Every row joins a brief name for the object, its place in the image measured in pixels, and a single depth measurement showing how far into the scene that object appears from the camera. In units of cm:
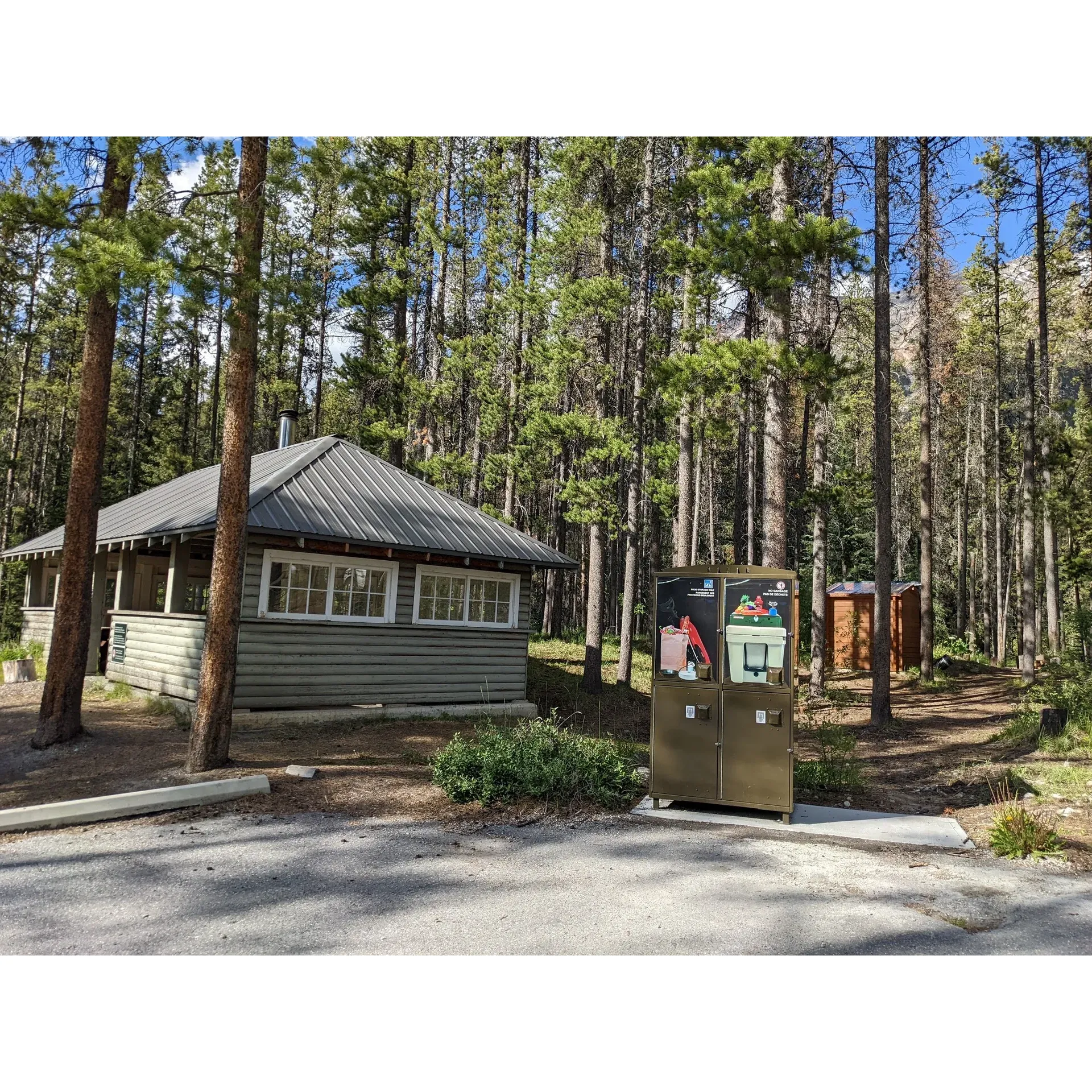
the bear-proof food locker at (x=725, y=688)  643
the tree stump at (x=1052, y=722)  1003
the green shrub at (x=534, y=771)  682
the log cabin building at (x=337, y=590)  1099
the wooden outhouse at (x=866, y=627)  2098
